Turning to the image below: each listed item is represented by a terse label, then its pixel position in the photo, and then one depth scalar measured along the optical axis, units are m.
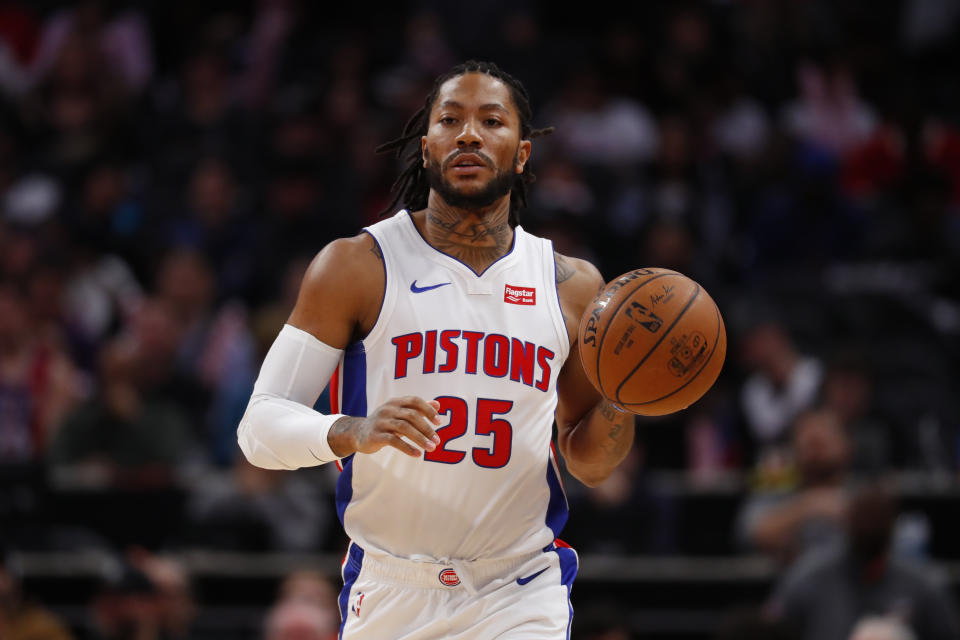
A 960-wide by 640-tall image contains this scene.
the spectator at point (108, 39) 26.25
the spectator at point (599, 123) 23.66
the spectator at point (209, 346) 19.17
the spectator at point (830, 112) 23.72
